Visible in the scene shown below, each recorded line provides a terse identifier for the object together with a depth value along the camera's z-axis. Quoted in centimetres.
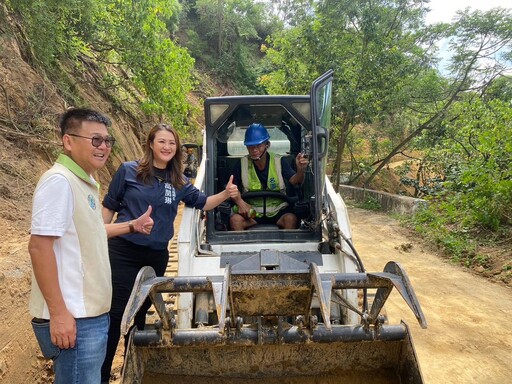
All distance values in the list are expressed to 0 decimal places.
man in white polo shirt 164
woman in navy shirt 271
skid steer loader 217
